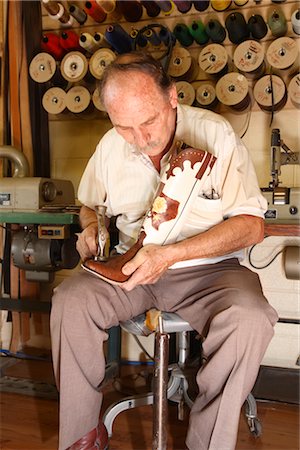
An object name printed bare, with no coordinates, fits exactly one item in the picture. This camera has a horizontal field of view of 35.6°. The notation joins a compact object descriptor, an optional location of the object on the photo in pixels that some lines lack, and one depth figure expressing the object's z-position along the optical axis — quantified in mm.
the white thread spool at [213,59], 2150
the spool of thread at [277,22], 2078
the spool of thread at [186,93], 2221
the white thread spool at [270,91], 2104
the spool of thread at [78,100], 2332
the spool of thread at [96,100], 2297
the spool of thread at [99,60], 2266
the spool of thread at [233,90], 2109
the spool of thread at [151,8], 2258
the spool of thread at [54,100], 2377
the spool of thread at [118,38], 2178
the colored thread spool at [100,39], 2293
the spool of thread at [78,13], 2375
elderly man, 1158
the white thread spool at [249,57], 2104
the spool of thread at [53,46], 2379
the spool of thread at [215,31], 2152
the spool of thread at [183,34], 2215
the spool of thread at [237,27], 2111
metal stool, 1274
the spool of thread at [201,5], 2200
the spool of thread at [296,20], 2027
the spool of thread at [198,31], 2176
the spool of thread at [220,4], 2171
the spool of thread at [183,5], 2203
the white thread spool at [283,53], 2061
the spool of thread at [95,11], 2303
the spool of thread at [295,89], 2068
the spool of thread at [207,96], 2201
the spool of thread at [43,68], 2375
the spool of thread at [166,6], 2222
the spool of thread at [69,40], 2340
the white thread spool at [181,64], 2238
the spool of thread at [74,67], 2324
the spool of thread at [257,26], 2102
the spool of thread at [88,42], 2281
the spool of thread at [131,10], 2281
